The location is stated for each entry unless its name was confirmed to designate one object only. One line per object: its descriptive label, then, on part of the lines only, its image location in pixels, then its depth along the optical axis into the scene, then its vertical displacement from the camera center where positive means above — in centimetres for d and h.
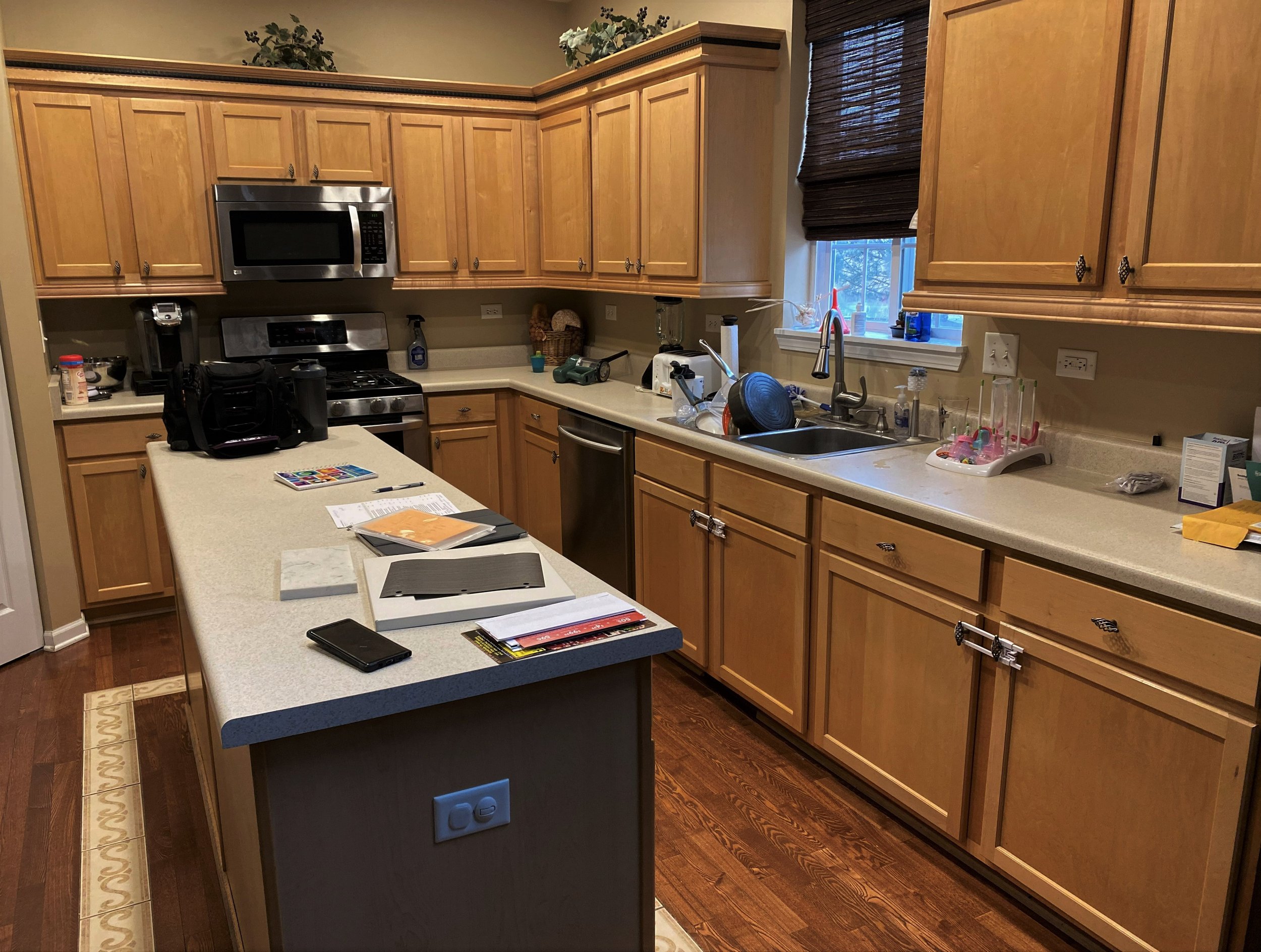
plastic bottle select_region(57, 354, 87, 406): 381 -41
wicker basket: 496 -36
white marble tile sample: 163 -52
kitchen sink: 298 -53
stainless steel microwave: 412 +20
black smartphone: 135 -53
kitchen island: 128 -72
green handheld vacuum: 438 -44
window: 321 -1
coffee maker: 410 -27
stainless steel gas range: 424 -41
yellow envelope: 182 -48
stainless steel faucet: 305 -35
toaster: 371 -37
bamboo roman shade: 300 +51
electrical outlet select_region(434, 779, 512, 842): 139 -78
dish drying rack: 246 -46
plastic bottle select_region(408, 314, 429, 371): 488 -36
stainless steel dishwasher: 354 -86
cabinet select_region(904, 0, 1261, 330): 179 +23
